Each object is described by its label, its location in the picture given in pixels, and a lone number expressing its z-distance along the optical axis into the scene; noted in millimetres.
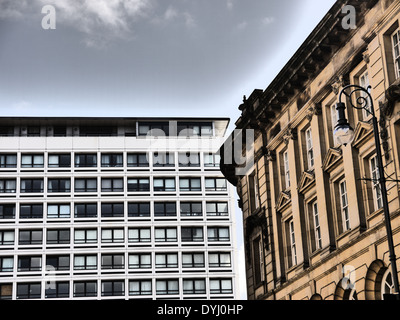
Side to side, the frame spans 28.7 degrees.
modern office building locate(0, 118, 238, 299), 94812
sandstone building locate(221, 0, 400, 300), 29375
